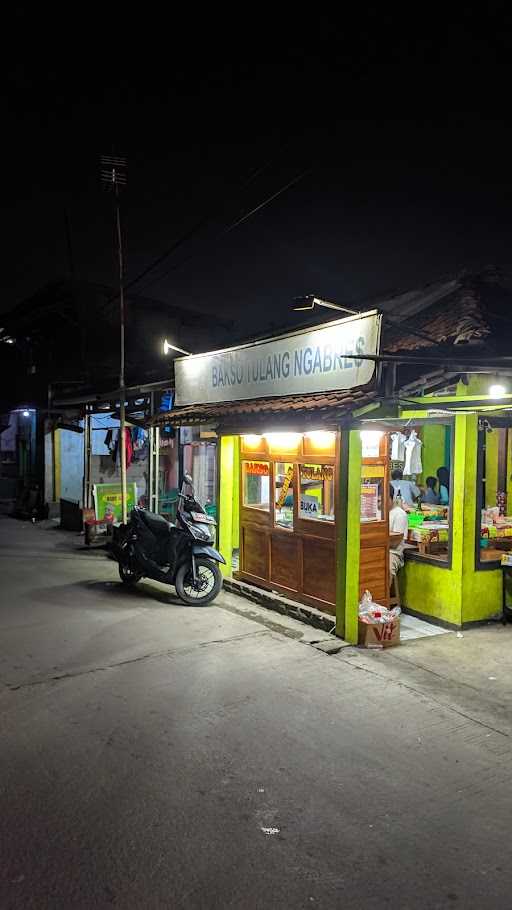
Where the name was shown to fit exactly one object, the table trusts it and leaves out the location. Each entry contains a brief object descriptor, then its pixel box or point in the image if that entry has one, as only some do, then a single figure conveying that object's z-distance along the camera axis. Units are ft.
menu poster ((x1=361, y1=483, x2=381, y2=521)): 29.55
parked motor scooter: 33.71
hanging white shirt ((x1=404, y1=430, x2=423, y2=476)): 40.19
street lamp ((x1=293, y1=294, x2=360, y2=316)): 28.14
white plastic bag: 26.53
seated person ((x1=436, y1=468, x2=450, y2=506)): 43.71
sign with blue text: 27.81
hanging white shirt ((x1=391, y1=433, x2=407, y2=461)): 40.60
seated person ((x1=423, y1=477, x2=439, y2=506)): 40.68
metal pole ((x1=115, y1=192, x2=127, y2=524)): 45.87
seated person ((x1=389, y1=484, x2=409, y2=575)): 31.01
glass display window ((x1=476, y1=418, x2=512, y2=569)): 29.25
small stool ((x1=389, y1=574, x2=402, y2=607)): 31.22
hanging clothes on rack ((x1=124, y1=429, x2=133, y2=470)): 65.31
